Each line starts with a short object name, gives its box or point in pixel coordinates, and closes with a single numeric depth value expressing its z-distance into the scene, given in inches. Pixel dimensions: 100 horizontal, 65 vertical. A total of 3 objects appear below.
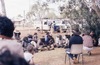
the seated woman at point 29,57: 94.0
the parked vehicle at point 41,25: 878.8
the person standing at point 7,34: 46.5
